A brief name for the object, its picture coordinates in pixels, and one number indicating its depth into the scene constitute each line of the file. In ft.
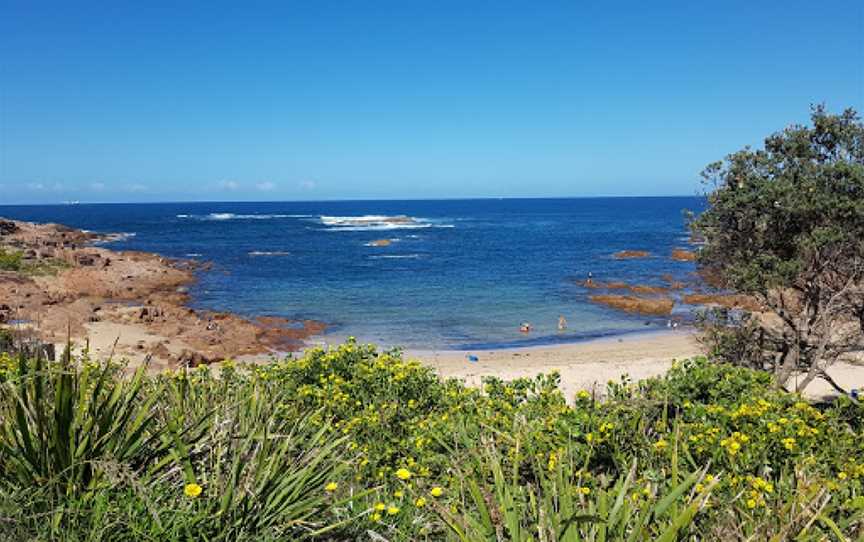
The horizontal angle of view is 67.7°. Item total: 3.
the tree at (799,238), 30.25
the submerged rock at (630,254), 160.93
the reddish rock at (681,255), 155.49
